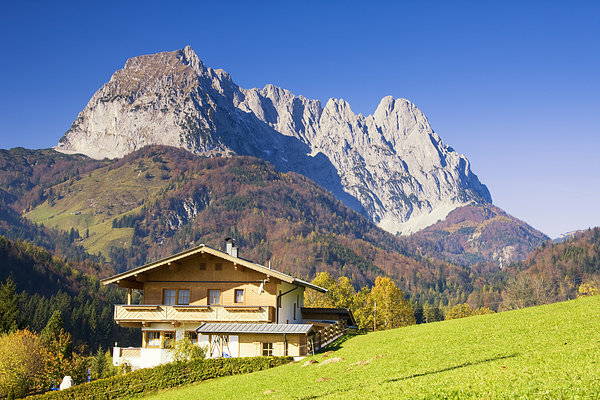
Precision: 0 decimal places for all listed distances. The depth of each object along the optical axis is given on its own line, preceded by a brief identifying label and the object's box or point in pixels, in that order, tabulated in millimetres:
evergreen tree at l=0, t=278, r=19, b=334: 78375
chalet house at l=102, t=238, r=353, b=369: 42094
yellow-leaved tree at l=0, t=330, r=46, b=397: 52812
